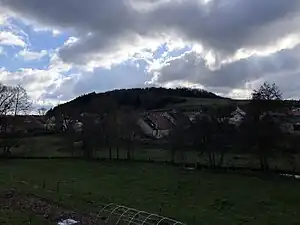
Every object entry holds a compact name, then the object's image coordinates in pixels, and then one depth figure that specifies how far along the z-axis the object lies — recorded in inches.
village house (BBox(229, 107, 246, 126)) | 2433.6
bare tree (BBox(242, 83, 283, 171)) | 2154.3
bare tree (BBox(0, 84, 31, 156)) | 2873.5
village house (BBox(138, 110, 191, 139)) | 4417.6
